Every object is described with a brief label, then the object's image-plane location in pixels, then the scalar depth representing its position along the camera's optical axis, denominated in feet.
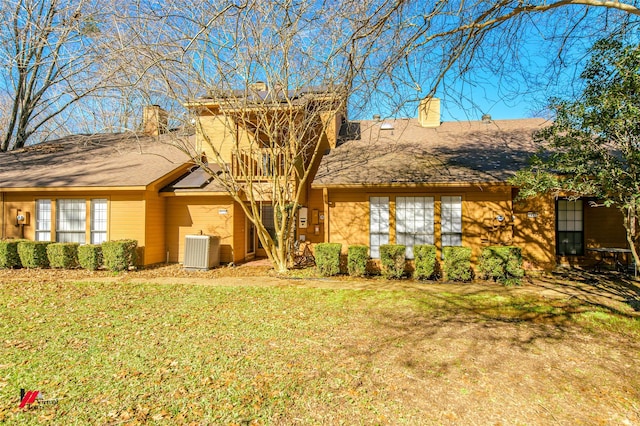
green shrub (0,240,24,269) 33.63
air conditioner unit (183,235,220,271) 34.73
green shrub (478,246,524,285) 27.58
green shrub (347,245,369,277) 30.76
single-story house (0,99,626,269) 31.53
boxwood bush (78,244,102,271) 32.99
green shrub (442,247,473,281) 28.78
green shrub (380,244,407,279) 30.09
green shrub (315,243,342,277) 31.01
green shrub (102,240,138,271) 32.63
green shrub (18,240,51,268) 33.60
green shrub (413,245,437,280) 29.43
